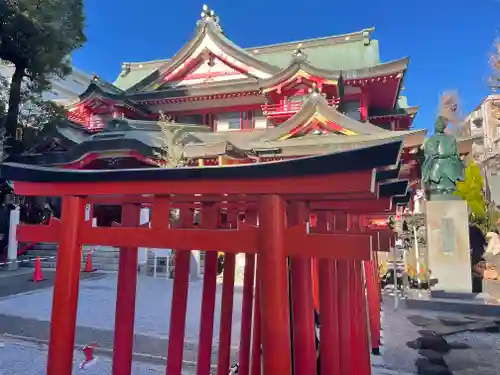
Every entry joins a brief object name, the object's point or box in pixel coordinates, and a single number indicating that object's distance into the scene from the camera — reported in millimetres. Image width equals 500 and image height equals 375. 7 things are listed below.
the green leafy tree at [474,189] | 15692
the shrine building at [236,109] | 12391
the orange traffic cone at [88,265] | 14234
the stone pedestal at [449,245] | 9734
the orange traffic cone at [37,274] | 12023
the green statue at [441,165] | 10656
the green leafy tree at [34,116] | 16641
